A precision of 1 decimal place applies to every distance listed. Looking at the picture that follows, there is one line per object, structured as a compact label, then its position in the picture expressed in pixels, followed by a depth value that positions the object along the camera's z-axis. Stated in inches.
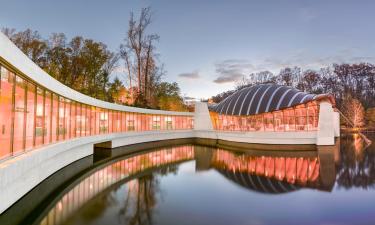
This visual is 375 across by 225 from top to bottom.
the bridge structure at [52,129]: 253.3
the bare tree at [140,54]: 1397.6
